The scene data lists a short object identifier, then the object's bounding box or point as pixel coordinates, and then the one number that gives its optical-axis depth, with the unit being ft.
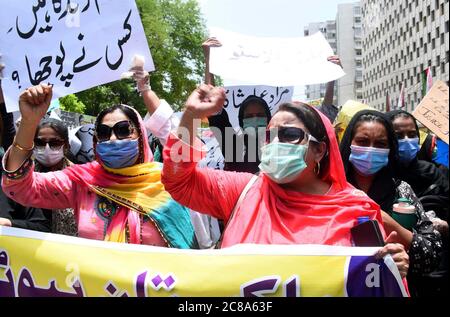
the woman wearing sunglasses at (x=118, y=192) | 7.66
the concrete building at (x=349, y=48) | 278.07
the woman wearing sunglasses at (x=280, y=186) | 6.15
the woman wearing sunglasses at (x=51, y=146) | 9.74
